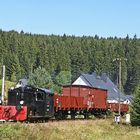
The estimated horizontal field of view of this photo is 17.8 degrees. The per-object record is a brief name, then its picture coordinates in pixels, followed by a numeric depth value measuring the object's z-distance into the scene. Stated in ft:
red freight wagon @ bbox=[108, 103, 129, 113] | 202.39
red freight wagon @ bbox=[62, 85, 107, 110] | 167.12
